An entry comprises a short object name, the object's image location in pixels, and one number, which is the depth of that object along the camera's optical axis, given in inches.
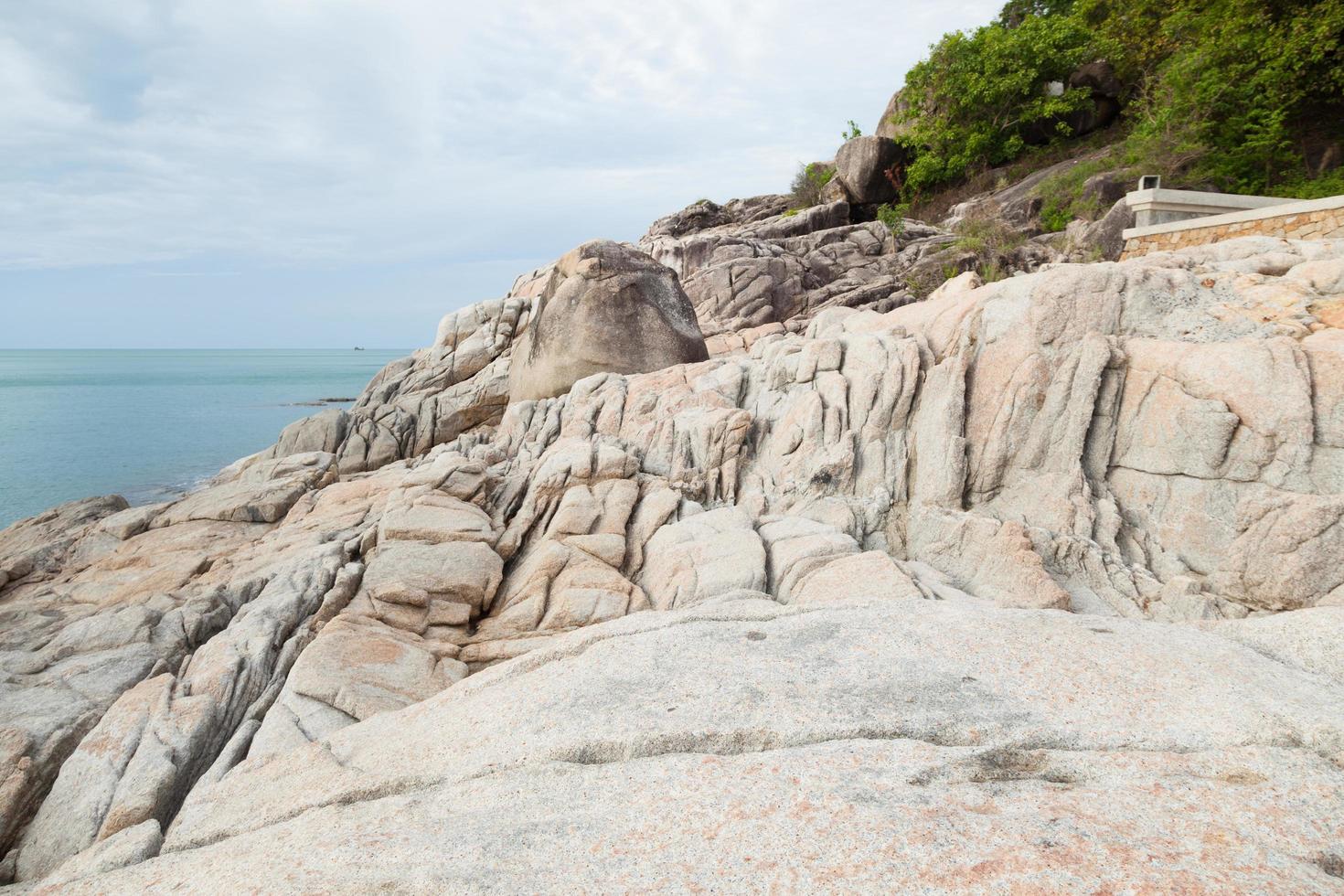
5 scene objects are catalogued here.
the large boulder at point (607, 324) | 842.8
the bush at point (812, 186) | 1897.1
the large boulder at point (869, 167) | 1766.7
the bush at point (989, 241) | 1145.2
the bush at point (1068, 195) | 1245.1
